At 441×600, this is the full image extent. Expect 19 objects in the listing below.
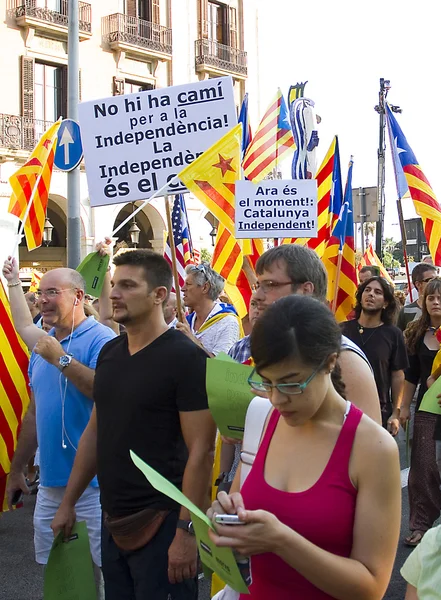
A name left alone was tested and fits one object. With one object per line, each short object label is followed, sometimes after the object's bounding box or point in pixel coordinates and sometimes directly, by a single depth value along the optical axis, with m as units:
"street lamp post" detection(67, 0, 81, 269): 11.44
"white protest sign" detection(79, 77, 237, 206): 5.89
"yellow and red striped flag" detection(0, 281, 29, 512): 5.29
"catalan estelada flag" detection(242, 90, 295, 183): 9.79
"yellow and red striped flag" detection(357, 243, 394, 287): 13.43
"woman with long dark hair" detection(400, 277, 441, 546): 5.56
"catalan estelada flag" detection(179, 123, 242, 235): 5.83
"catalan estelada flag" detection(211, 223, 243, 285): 7.62
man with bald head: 3.86
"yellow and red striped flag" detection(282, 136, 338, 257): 9.18
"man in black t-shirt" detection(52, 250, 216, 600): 3.07
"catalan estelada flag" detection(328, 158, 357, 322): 8.20
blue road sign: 9.84
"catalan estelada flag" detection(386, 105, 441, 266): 7.94
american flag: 9.86
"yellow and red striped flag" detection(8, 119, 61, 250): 7.46
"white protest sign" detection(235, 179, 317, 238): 6.94
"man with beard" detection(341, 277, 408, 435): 6.17
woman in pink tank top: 1.83
